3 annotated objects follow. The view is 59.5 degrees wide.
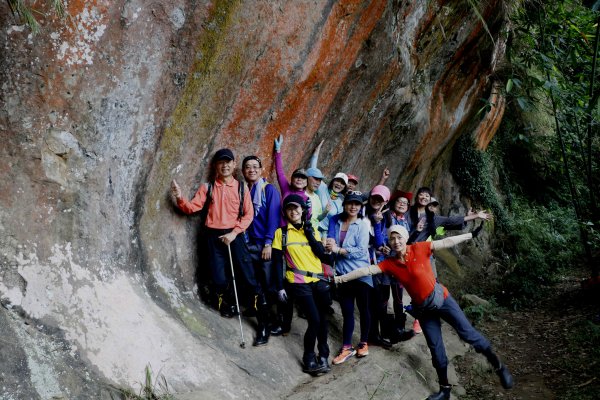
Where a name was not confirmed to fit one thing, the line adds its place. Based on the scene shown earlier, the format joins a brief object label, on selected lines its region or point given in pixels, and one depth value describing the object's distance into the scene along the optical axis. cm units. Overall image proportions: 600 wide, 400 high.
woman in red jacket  641
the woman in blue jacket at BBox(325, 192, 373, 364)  694
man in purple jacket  674
